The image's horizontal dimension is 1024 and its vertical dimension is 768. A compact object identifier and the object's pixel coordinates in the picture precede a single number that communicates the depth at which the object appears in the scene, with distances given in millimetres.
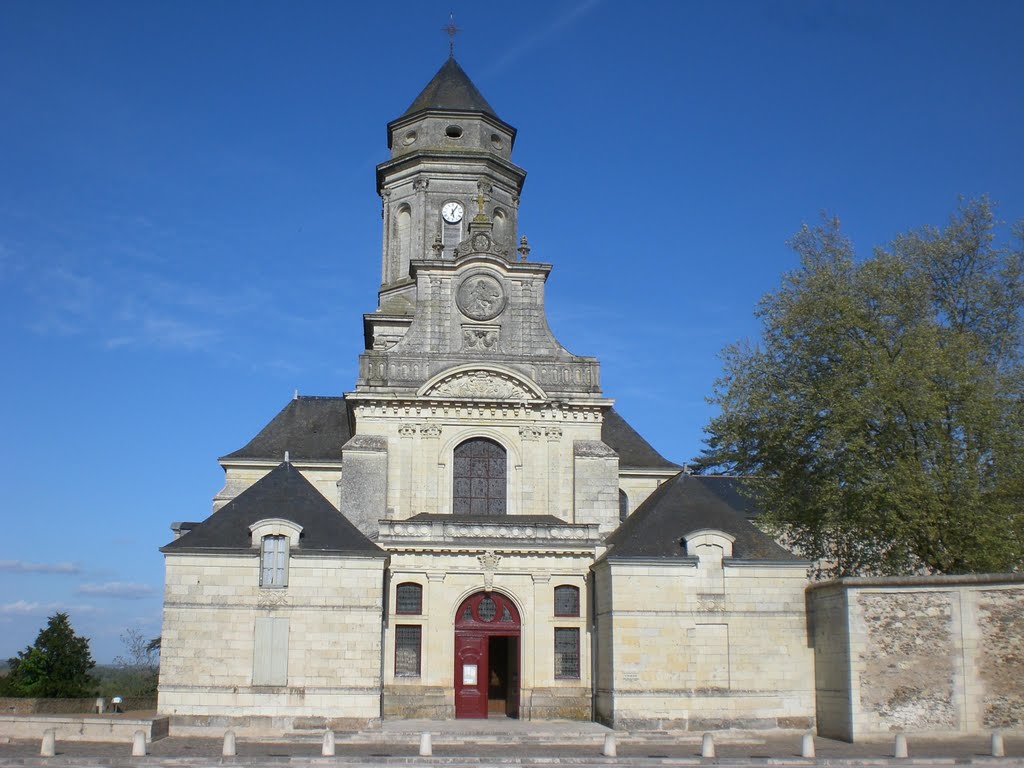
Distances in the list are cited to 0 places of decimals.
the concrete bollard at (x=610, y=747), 18406
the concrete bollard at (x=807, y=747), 18266
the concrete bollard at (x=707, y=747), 18344
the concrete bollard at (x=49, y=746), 17891
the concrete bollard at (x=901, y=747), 17750
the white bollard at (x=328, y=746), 18297
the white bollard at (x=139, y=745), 18219
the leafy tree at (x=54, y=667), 29016
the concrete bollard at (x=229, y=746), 18141
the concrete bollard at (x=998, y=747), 17645
